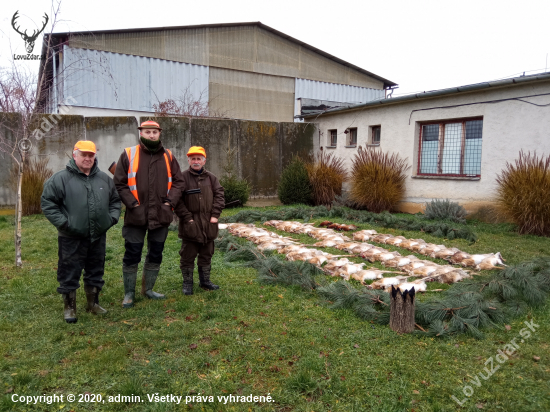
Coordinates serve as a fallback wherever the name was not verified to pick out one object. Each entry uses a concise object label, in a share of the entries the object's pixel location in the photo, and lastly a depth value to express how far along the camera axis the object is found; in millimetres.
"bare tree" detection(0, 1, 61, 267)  6168
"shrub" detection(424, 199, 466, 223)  10836
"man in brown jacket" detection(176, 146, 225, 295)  5148
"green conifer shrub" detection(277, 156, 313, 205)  13977
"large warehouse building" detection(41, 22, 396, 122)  17312
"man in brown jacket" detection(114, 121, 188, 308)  4680
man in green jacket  4184
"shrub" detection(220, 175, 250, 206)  13086
